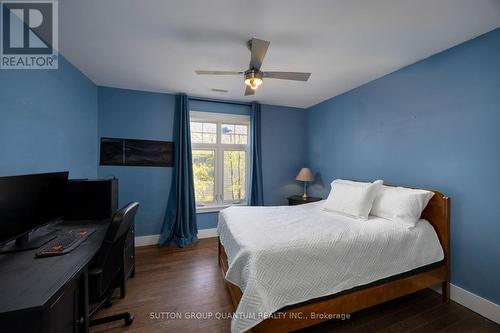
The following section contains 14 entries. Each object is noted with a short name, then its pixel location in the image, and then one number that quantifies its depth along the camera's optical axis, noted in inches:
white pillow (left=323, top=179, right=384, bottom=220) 87.4
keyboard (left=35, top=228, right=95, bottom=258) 50.8
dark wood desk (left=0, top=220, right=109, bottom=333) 32.2
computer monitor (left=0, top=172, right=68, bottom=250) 47.8
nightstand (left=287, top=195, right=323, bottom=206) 141.1
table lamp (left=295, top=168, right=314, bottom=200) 146.2
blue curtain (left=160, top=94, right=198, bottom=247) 128.1
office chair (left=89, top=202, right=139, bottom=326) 54.6
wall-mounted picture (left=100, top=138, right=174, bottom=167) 121.7
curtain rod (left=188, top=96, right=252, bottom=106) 135.5
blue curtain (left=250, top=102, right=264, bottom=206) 145.6
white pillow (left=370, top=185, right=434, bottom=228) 78.0
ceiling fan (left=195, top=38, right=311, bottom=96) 70.0
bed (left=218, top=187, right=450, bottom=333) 53.9
